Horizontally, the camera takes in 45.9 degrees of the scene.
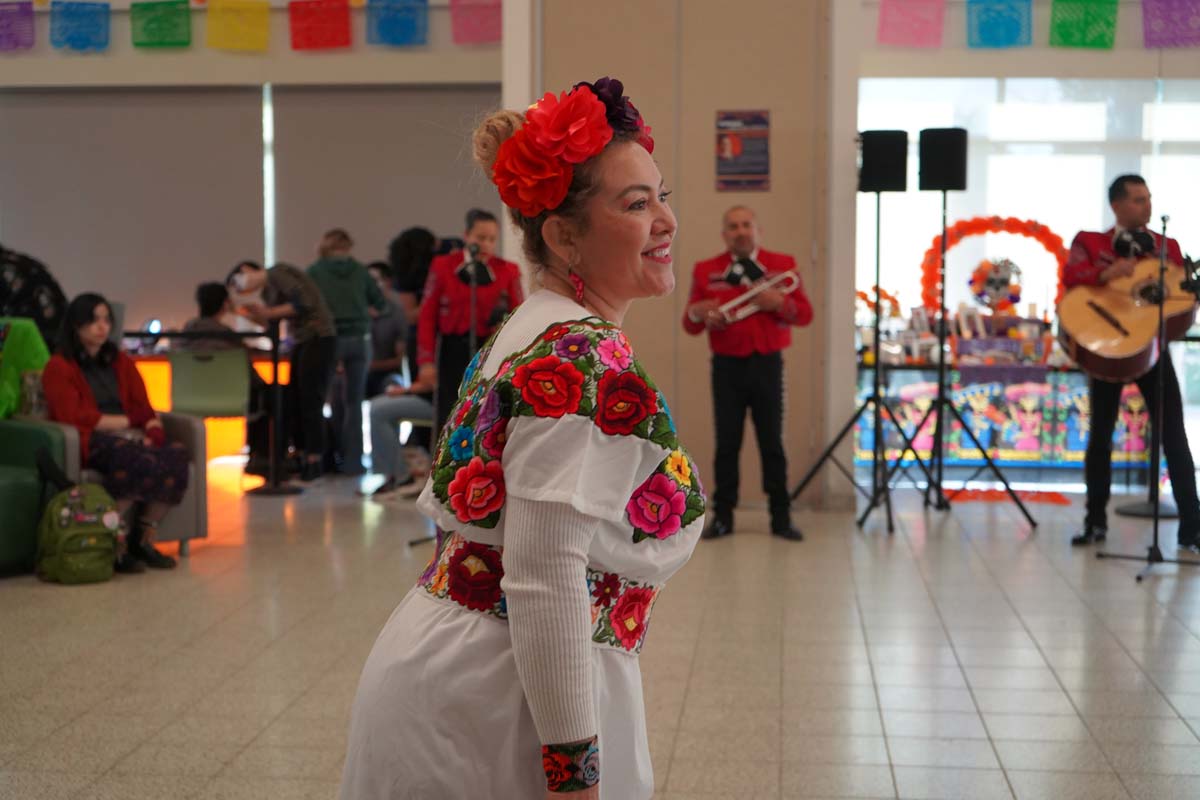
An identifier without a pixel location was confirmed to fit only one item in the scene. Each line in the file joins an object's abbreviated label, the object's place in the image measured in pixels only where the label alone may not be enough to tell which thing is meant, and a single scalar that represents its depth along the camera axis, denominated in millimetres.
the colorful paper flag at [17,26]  10914
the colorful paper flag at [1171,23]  9031
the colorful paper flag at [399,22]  10516
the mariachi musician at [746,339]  6621
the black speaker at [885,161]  7016
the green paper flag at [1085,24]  9188
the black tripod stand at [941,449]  6945
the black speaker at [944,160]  7098
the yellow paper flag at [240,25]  10711
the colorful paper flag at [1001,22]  9258
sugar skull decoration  8945
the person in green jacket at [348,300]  8719
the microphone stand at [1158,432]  5801
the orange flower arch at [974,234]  9117
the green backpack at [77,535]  5566
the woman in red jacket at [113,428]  5941
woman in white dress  1369
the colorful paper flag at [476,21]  10414
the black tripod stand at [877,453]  6902
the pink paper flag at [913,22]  9352
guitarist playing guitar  6281
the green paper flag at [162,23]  10734
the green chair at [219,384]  8227
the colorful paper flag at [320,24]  10609
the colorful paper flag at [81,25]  10820
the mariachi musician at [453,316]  7043
